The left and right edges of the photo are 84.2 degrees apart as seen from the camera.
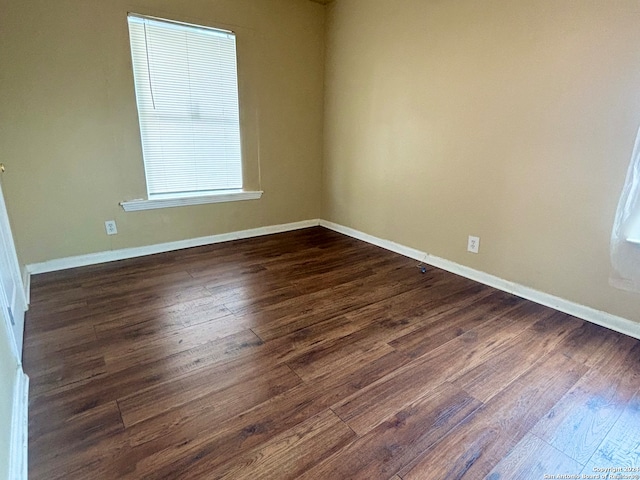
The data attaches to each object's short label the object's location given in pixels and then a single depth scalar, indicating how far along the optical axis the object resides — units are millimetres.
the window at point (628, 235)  1888
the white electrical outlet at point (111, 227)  3105
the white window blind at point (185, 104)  2992
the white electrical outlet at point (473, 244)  2805
